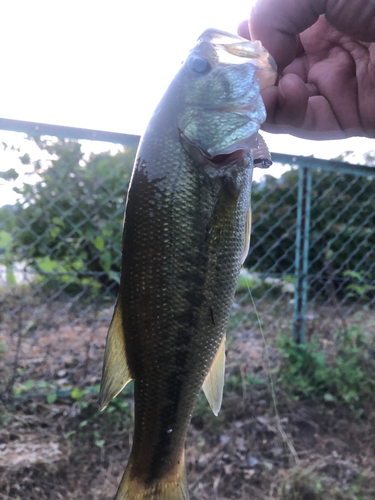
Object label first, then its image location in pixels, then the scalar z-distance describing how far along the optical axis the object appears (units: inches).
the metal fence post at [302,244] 120.3
